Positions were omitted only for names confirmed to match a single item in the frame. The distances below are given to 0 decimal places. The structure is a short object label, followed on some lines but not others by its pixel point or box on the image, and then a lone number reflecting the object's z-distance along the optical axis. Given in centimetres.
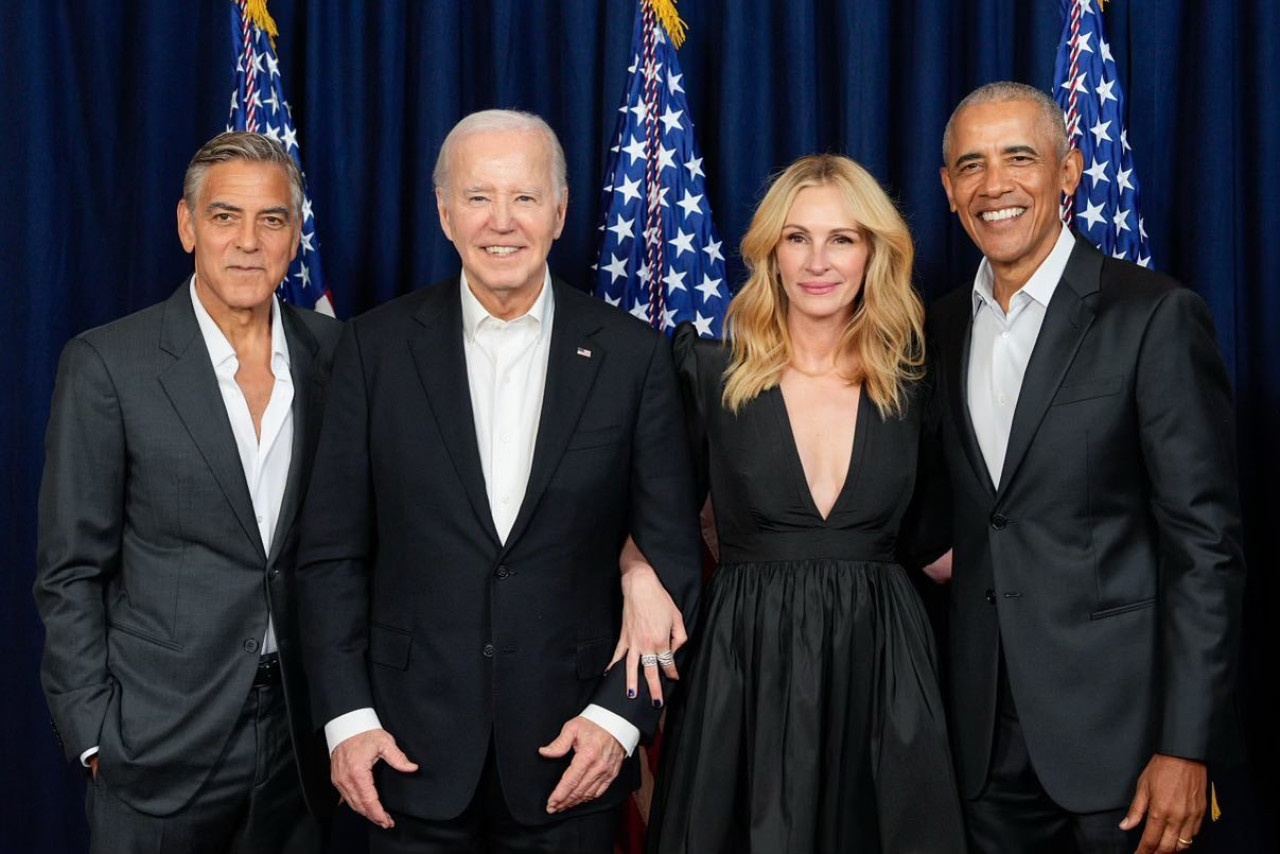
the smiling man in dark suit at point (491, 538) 235
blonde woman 242
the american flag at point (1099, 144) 325
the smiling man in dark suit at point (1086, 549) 229
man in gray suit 245
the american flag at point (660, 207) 345
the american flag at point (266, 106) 345
